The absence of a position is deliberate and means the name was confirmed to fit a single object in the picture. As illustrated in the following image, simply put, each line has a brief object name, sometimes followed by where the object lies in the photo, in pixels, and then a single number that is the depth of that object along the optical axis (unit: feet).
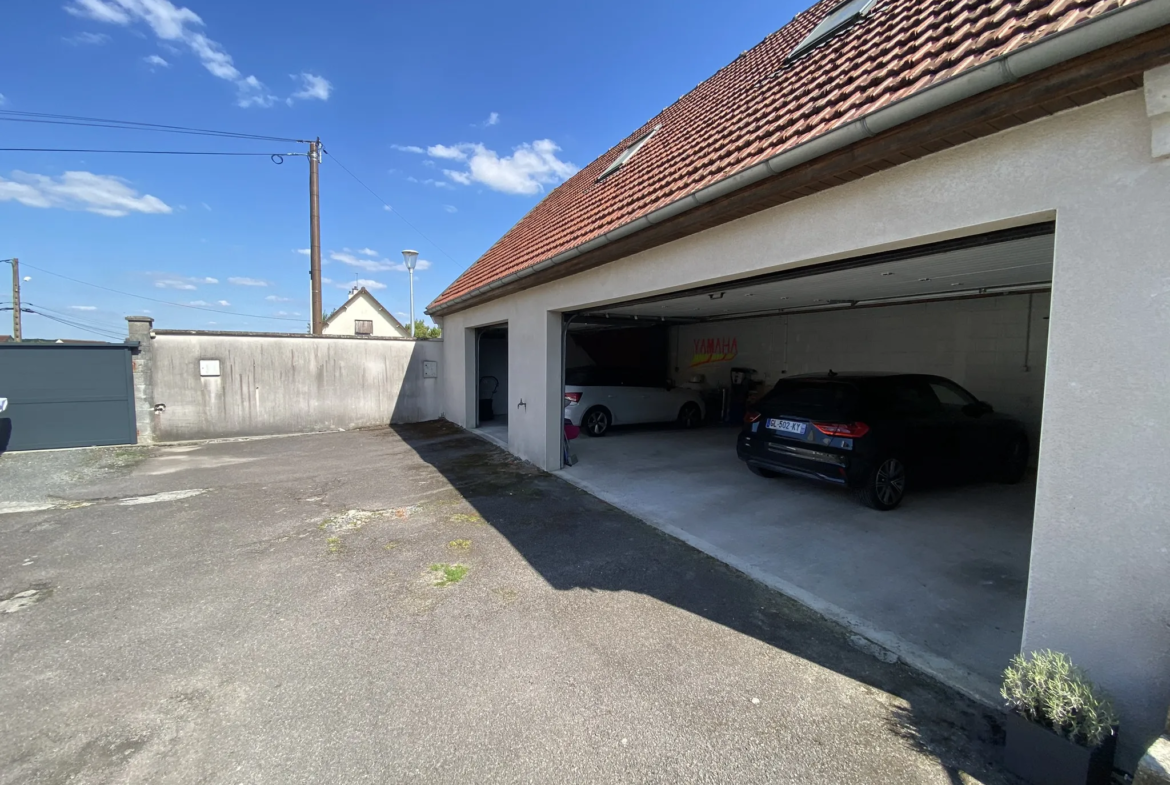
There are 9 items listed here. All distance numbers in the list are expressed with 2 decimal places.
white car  31.50
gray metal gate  27.02
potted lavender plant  5.74
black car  16.38
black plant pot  5.68
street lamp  50.23
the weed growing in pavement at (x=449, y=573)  11.89
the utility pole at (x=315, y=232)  44.21
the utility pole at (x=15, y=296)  78.35
